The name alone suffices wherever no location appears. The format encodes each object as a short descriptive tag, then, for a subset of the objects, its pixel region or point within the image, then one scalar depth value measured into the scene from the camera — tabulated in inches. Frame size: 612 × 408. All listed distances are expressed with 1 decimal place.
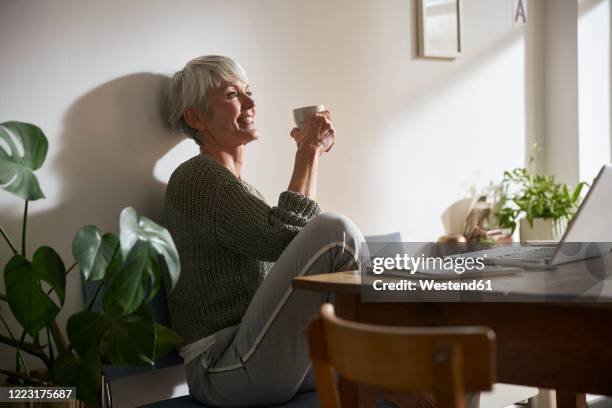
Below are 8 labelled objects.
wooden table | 50.9
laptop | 62.2
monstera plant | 58.2
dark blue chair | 73.7
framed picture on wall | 126.0
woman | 72.3
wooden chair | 36.9
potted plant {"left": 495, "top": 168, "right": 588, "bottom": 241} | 137.9
